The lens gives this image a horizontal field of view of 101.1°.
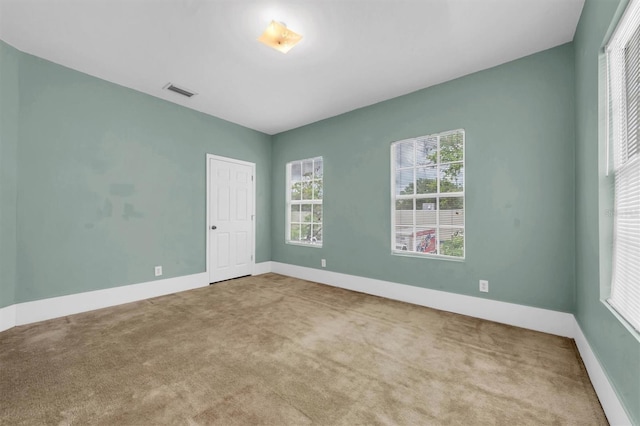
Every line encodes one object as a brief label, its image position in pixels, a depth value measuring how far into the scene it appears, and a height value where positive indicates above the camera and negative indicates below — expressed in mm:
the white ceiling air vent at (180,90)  3441 +1642
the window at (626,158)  1315 +308
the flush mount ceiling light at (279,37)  2238 +1546
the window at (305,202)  4795 +193
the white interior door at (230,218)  4438 -113
